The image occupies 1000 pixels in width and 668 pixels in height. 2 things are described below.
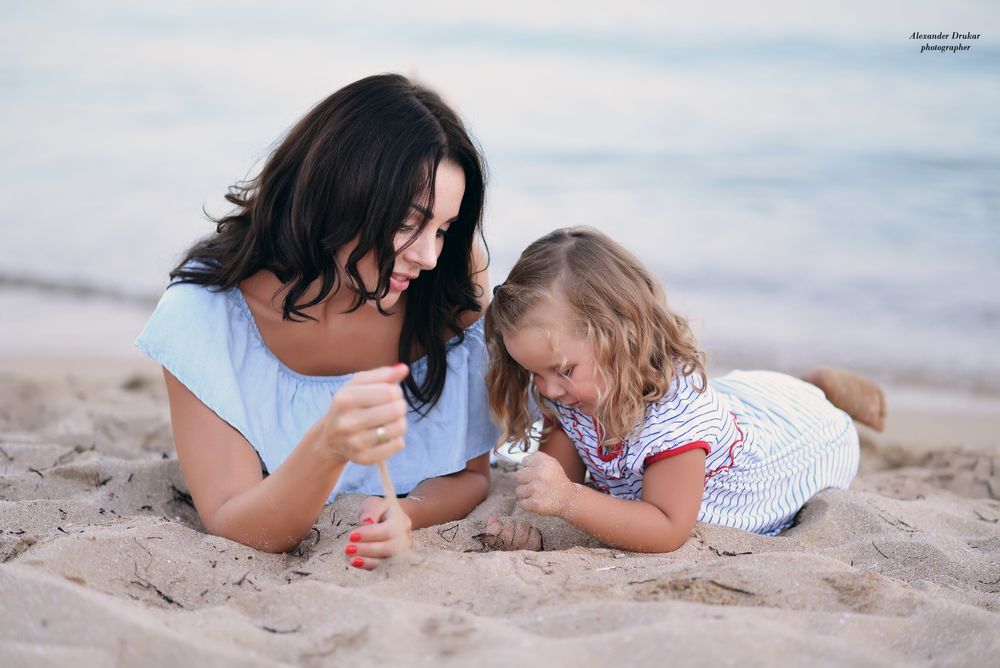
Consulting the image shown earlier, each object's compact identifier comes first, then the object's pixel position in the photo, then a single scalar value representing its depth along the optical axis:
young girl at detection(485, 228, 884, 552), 2.42
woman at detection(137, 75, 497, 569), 2.42
